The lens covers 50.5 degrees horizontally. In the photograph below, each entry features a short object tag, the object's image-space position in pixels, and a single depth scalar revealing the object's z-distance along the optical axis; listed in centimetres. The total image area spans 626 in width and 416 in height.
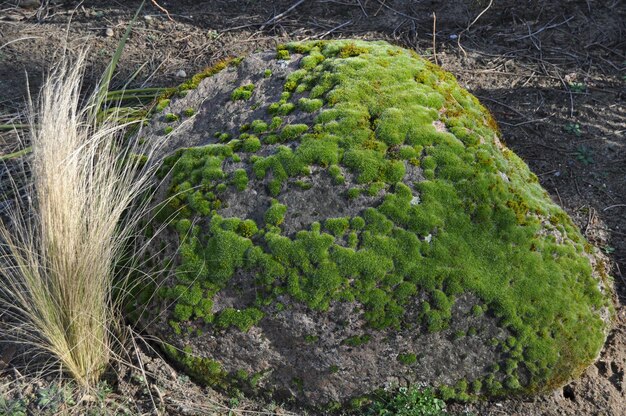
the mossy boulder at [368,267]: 311
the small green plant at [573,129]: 479
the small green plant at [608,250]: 399
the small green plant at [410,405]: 308
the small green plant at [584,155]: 458
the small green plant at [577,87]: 510
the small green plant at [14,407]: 310
